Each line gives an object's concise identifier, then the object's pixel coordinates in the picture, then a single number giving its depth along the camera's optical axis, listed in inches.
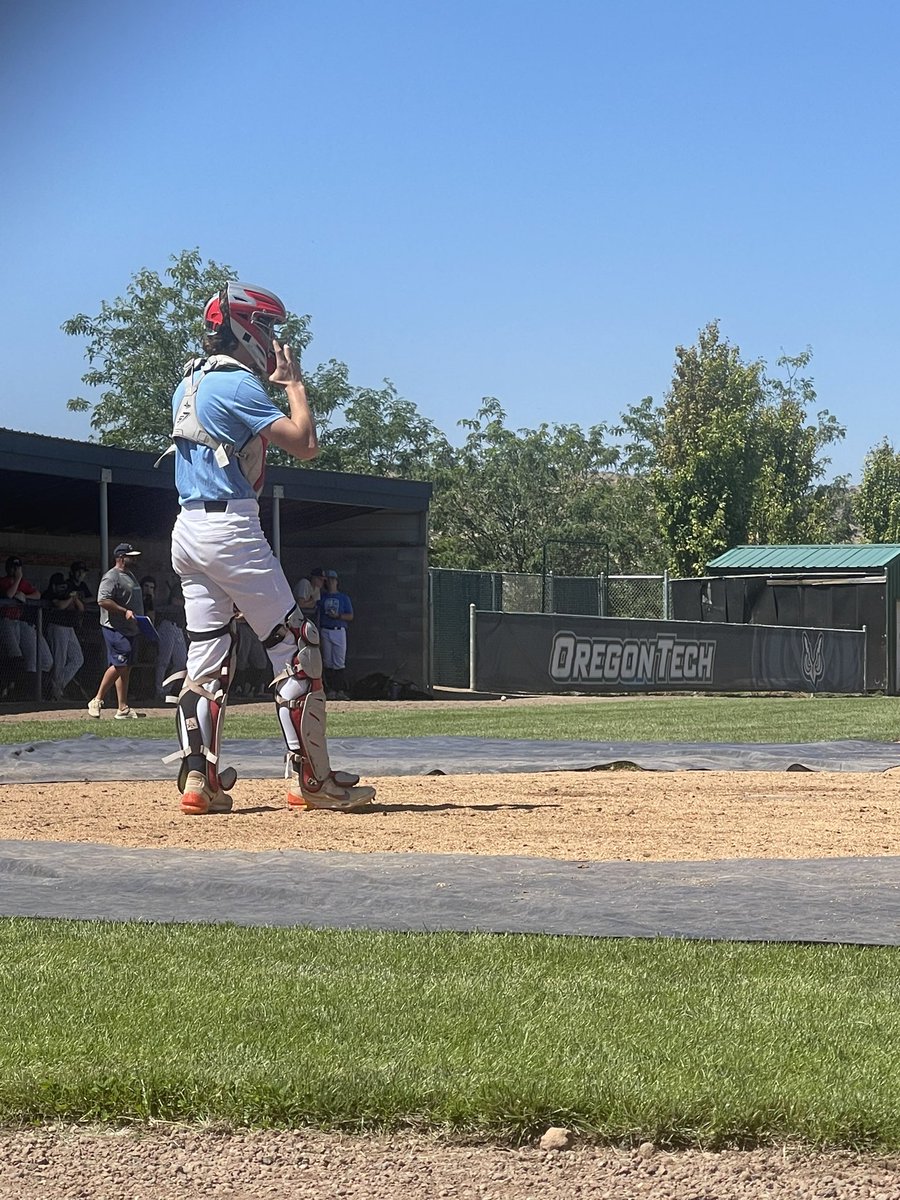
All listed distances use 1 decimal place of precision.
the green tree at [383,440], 2497.5
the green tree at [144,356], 2319.1
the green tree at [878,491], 2511.1
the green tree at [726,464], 2177.7
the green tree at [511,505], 2482.8
